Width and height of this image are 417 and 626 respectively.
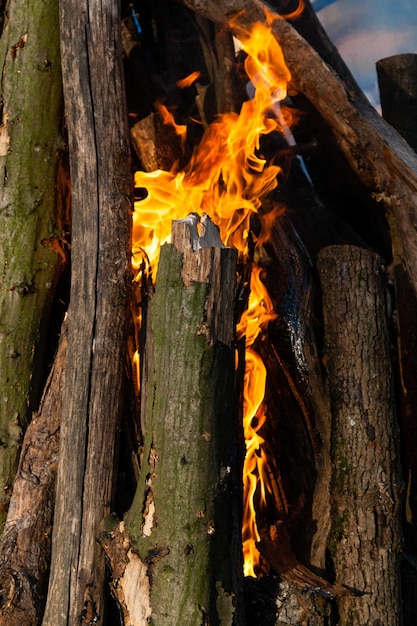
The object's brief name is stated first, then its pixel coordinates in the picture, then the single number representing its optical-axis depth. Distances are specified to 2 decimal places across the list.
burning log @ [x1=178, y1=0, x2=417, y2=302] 6.48
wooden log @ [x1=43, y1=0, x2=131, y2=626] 5.30
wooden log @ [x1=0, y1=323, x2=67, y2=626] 5.40
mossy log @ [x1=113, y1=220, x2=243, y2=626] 4.91
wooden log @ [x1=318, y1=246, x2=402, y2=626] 5.71
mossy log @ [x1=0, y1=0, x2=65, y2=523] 6.00
